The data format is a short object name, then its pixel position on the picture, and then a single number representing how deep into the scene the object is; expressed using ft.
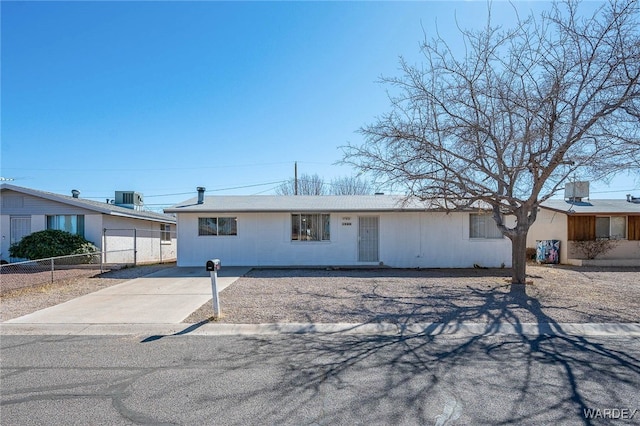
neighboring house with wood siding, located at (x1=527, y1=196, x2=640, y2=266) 57.41
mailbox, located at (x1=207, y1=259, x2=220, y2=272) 22.01
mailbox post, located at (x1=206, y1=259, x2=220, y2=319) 22.11
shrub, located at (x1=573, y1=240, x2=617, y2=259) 57.21
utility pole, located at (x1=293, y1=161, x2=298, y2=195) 105.63
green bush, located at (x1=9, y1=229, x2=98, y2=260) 51.79
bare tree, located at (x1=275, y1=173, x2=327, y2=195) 130.31
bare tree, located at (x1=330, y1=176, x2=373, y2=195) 122.01
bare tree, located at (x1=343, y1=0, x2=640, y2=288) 28.19
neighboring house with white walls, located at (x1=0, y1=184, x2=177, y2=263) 56.49
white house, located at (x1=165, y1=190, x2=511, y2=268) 51.13
